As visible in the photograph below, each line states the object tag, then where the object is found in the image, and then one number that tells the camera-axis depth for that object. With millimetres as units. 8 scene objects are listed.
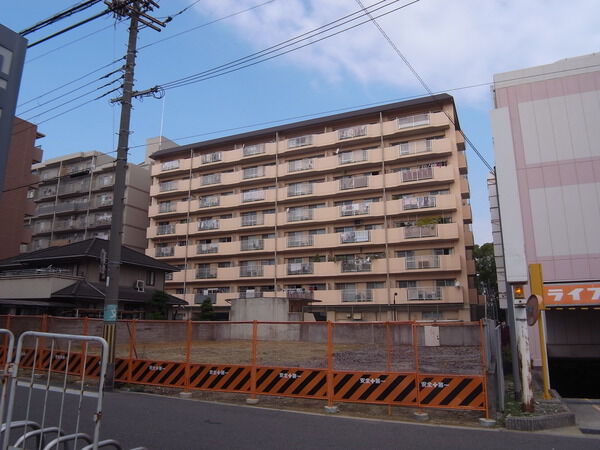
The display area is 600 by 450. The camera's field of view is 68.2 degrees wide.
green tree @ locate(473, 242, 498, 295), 51844
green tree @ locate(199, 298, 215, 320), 33406
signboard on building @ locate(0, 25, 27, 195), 4359
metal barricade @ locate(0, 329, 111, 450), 4453
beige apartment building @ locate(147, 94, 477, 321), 33656
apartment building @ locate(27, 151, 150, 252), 48375
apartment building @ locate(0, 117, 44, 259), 40812
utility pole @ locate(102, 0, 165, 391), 11625
